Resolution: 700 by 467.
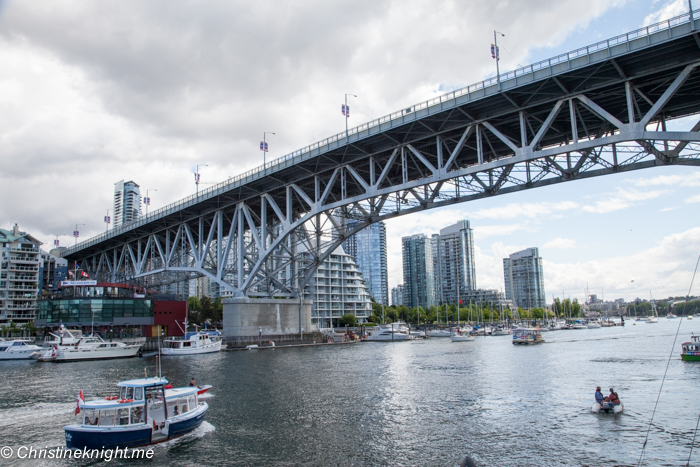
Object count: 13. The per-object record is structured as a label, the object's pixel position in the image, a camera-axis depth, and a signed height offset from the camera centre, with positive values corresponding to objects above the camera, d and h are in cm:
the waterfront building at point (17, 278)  10350 +844
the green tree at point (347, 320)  10381 -222
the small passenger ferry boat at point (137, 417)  1905 -405
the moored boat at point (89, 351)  5488 -376
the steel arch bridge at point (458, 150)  3130 +1394
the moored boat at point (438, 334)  10354 -551
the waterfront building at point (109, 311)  7206 +71
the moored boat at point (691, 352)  4119 -426
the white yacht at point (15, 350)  5988 -364
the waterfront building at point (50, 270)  11331 +1139
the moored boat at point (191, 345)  6094 -374
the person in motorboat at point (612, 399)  2356 -451
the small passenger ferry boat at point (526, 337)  7337 -477
